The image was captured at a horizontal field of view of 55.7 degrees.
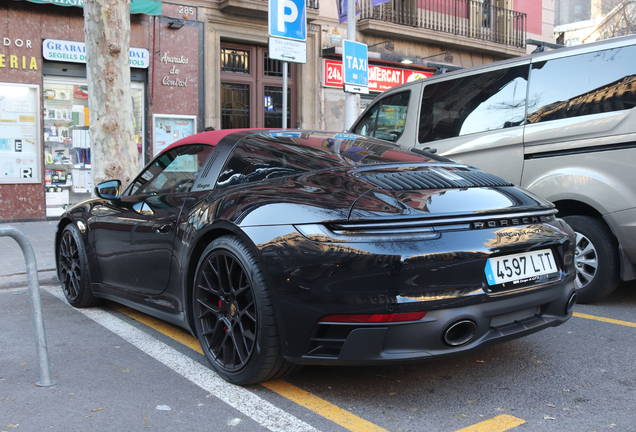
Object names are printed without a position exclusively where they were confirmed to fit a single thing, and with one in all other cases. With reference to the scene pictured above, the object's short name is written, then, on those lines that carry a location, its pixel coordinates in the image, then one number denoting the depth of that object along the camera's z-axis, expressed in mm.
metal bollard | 3004
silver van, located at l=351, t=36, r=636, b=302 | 4480
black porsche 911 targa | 2537
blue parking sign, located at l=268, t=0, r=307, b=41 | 7609
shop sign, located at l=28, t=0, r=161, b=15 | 11945
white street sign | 7586
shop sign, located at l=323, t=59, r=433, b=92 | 15406
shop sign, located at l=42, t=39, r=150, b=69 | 11266
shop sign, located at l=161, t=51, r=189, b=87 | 12719
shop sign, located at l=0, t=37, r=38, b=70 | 10922
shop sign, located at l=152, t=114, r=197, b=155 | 12727
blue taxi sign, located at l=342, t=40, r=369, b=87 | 8884
